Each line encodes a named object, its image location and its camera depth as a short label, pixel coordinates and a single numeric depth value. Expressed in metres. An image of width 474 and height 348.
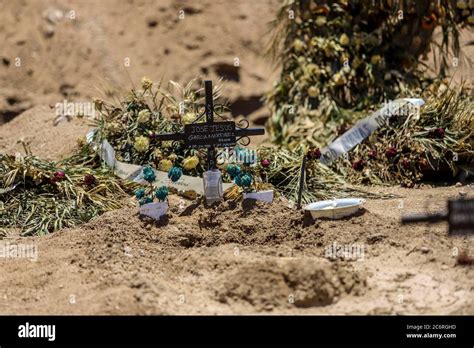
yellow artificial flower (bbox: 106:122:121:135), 9.11
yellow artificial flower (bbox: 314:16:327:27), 10.52
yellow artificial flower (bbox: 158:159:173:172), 8.55
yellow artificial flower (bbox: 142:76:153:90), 8.99
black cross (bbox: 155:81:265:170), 7.97
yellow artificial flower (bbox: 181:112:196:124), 8.88
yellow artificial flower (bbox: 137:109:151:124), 9.00
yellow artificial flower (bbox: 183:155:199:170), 8.42
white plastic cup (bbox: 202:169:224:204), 7.77
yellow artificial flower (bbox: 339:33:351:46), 10.38
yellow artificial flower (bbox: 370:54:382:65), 10.37
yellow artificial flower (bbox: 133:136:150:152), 8.66
